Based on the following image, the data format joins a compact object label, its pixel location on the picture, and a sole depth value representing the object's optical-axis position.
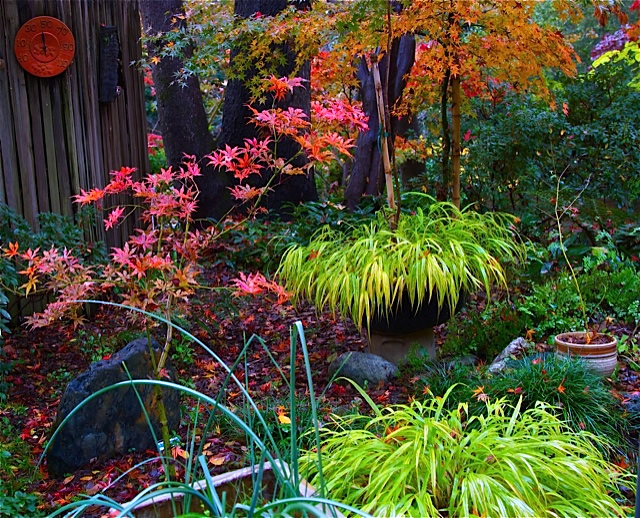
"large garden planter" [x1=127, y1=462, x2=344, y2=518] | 1.74
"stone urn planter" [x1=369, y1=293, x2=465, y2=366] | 3.63
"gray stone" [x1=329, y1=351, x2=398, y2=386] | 3.62
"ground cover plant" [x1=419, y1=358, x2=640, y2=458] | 2.93
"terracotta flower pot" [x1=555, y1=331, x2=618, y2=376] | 3.45
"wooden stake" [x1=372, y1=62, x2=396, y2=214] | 3.96
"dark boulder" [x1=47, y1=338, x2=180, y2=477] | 2.70
